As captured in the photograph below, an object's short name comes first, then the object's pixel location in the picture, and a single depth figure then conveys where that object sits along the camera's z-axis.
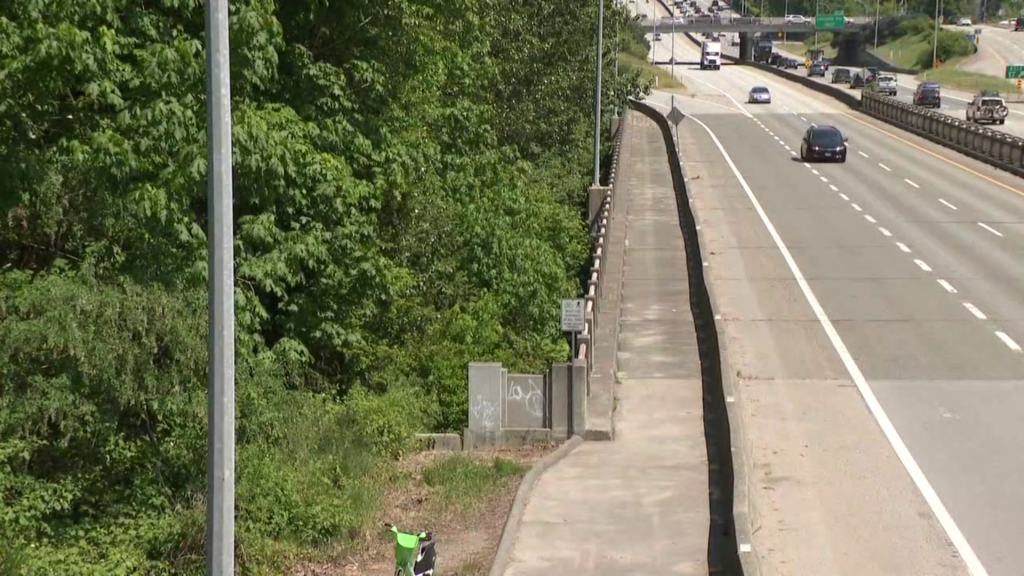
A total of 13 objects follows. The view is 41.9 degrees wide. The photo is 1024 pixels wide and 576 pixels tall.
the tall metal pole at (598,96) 41.06
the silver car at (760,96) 87.88
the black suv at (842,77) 109.69
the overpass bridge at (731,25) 136.88
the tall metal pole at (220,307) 8.24
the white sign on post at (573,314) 18.45
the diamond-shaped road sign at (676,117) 58.12
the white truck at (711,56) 130.75
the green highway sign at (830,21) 138.38
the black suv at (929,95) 83.38
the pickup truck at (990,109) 71.25
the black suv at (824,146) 51.66
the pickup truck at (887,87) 92.94
